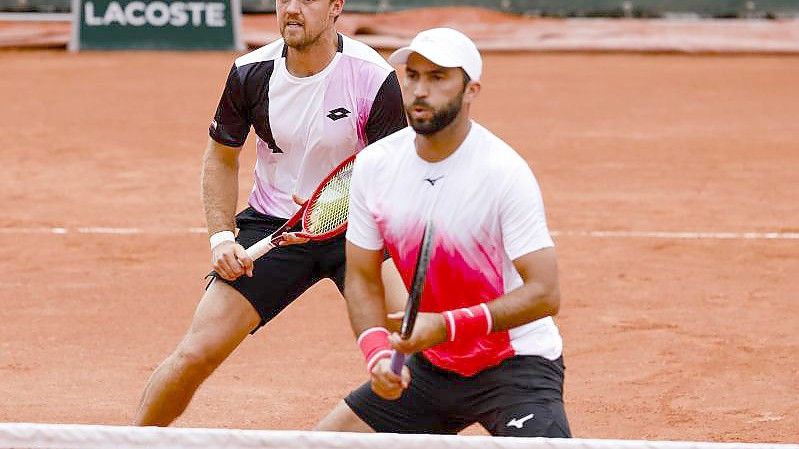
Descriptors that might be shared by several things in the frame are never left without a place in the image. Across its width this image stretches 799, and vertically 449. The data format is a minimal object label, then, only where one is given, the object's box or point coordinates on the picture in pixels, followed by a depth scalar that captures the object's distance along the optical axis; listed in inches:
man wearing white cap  436.8
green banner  1978.3
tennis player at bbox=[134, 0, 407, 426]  561.9
